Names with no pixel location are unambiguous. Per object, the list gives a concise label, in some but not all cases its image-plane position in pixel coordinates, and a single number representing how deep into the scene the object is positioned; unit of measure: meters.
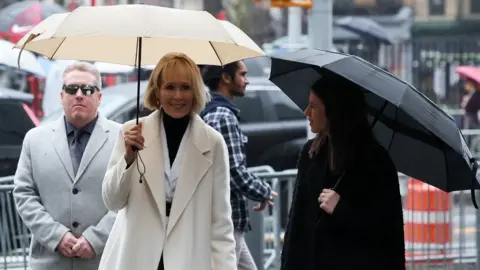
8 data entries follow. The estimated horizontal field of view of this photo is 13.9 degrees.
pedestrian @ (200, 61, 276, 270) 11.08
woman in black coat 8.23
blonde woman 8.59
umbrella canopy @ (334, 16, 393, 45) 51.48
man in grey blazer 9.78
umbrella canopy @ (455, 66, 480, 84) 39.62
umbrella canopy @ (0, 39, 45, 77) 19.33
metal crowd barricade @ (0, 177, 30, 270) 13.86
